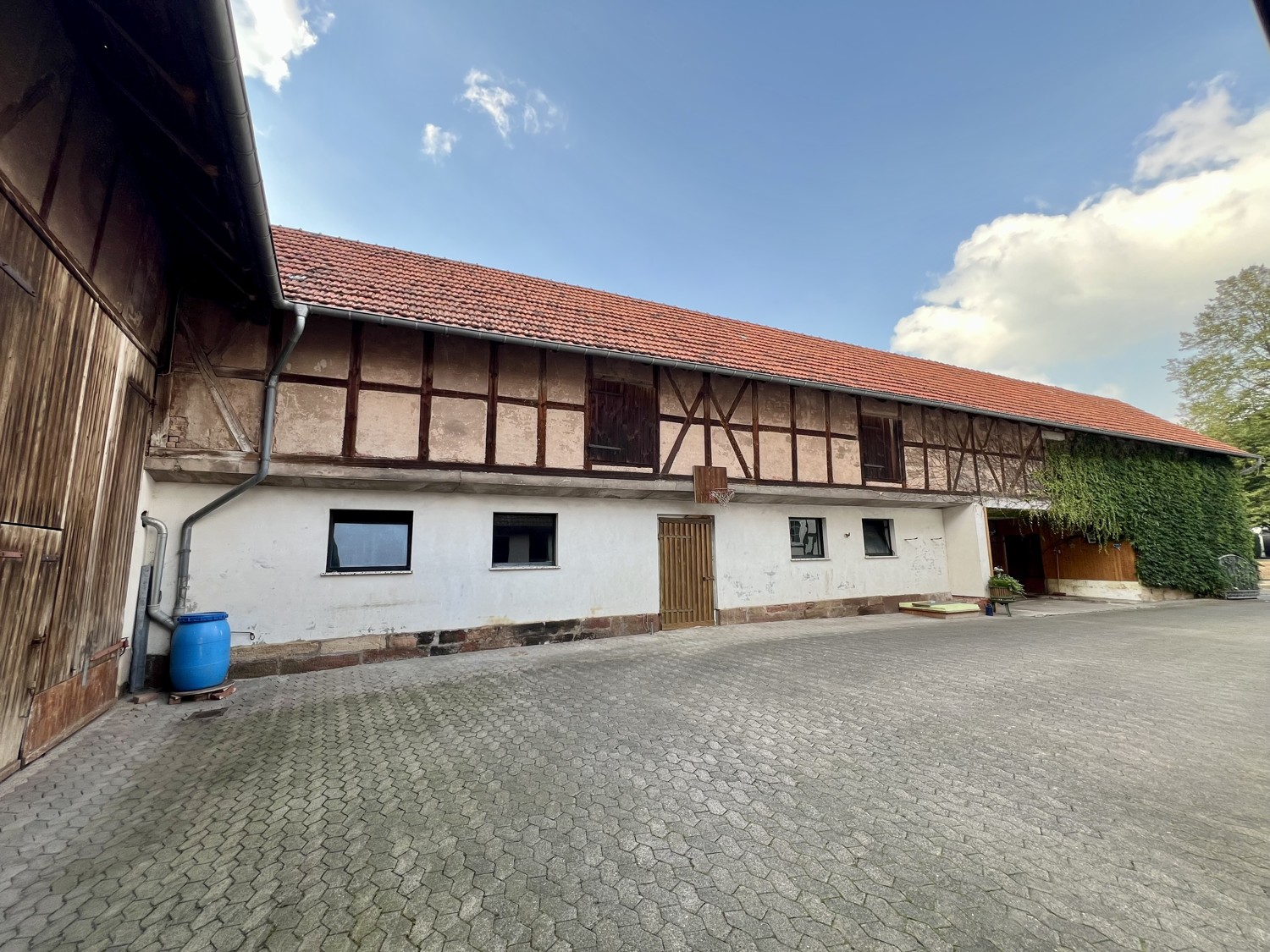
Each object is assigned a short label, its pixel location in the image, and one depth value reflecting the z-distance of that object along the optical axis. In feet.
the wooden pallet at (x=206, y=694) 17.72
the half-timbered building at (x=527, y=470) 21.77
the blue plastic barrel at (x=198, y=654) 17.97
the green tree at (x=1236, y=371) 63.62
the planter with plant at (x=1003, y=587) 38.19
